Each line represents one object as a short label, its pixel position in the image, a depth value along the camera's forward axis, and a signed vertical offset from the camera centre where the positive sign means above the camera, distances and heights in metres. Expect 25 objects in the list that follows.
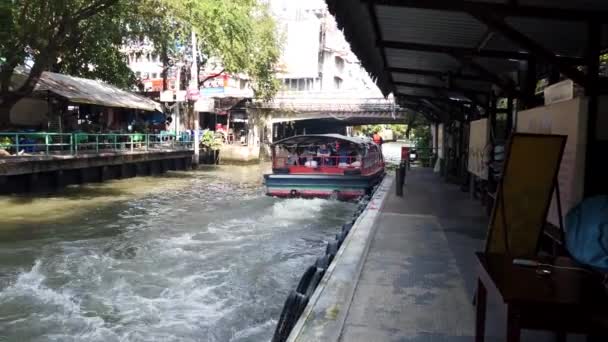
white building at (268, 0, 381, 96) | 59.91 +9.13
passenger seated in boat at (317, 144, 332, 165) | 17.97 -0.67
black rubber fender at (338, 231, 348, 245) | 8.51 -1.61
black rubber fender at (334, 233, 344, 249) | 8.20 -1.62
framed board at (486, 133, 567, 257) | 4.17 -0.42
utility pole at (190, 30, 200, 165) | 30.06 +2.92
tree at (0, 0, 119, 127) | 16.75 +3.08
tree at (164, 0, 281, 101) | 23.77 +4.99
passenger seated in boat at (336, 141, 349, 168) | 17.94 -0.68
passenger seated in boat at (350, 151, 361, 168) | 17.72 -0.84
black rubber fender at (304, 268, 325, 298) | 5.74 -1.60
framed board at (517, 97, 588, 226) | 4.55 -0.05
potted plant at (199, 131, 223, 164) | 34.97 -0.93
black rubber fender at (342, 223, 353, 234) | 9.27 -1.58
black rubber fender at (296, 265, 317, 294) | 5.83 -1.57
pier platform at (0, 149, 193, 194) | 17.77 -1.49
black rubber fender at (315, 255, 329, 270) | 6.82 -1.61
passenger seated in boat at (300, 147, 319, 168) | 17.75 -0.86
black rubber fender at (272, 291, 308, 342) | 5.01 -1.67
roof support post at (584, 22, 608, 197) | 4.51 -0.13
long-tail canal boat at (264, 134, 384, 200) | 16.89 -1.07
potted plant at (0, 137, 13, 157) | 17.56 -0.51
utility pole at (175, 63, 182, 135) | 32.84 +1.65
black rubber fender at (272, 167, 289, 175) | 17.62 -1.17
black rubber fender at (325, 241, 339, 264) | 7.68 -1.63
